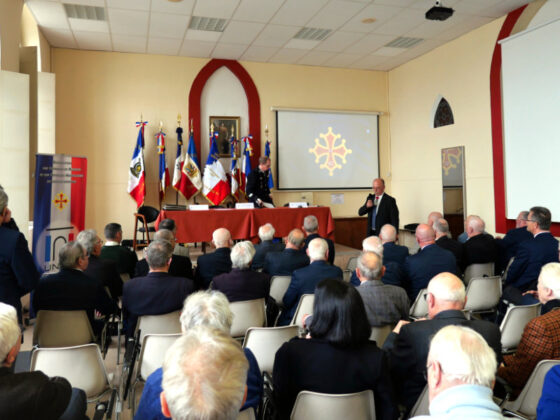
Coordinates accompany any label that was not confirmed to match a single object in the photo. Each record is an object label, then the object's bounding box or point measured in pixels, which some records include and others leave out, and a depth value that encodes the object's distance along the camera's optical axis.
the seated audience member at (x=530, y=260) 4.04
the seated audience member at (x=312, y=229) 5.14
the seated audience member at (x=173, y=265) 3.88
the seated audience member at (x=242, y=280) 3.39
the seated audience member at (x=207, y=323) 1.52
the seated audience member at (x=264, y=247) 4.78
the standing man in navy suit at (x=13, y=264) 3.03
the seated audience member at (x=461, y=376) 1.20
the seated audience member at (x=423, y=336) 2.12
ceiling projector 5.94
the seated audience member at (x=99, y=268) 3.72
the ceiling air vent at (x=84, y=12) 6.58
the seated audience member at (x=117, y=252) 4.33
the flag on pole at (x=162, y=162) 8.47
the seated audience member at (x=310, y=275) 3.37
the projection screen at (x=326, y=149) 9.52
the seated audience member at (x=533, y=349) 2.17
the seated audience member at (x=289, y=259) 4.14
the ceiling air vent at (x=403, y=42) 8.11
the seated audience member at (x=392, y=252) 4.31
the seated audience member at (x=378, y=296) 2.75
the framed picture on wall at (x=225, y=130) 9.16
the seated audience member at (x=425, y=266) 3.77
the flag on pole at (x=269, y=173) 9.10
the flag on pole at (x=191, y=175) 8.63
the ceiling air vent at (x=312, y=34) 7.68
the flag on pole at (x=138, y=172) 8.40
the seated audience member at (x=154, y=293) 3.00
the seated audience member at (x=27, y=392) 1.36
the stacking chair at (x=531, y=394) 1.95
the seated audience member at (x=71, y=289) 2.96
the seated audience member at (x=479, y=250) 4.67
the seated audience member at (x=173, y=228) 4.79
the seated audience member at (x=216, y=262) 4.09
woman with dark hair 1.88
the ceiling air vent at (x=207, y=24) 7.10
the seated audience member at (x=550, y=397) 1.45
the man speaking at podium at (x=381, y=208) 7.50
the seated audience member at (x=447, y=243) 4.64
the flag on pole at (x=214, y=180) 8.67
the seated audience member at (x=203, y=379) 1.04
